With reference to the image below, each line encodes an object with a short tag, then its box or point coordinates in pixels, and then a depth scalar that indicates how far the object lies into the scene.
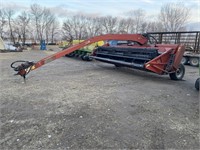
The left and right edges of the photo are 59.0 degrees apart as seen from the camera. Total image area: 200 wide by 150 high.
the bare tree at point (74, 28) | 54.19
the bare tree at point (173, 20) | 28.76
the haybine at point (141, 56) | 5.63
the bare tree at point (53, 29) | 55.72
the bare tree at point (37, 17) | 47.81
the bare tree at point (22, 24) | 44.41
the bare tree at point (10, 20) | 43.25
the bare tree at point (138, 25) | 43.56
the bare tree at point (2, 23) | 42.53
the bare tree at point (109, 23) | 51.71
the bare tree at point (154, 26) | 32.25
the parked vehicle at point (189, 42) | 10.65
